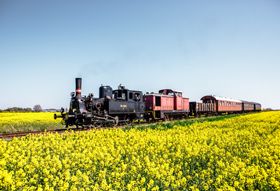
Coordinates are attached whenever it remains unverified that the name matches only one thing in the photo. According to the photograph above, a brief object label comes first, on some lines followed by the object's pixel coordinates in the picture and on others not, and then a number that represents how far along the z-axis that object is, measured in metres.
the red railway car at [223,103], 61.09
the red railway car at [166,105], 37.00
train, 25.28
